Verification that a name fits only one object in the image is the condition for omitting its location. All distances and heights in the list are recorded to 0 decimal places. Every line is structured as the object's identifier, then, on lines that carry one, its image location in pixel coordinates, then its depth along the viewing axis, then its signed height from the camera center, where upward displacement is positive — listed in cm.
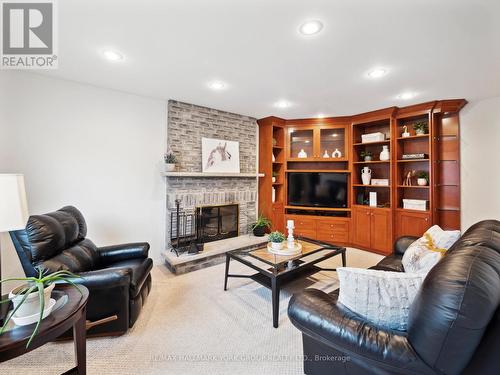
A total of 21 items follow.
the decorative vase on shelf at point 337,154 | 473 +69
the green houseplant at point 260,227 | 436 -74
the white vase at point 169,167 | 351 +32
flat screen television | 459 -3
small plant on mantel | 351 +41
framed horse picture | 405 +59
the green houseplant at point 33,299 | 114 -56
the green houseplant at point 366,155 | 438 +62
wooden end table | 105 -69
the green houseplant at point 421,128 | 387 +100
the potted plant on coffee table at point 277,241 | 278 -64
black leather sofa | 95 -67
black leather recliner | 185 -69
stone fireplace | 375 +18
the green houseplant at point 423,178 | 388 +16
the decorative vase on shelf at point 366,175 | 445 +23
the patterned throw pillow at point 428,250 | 177 -53
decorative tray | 269 -74
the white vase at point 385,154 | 414 +60
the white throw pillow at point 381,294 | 124 -58
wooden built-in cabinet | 382 +39
